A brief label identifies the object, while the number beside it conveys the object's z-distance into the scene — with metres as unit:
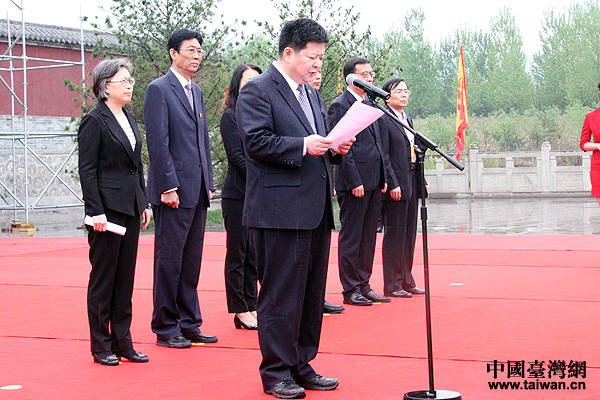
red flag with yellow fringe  21.41
